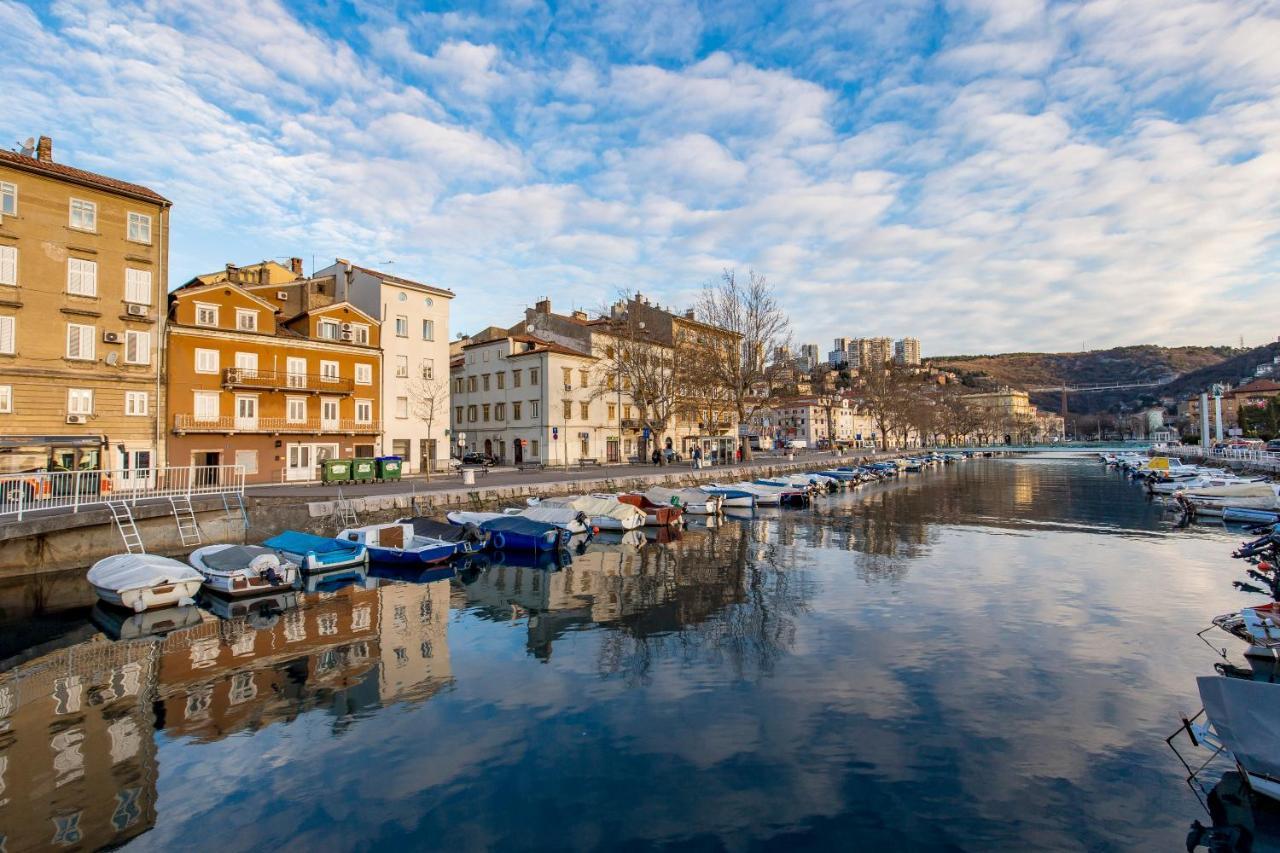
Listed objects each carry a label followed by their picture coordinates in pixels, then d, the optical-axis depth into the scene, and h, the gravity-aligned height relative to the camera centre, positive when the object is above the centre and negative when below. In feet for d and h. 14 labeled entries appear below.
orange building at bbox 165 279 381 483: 106.32 +11.85
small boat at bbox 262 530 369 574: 68.33 -12.04
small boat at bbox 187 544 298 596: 58.70 -11.96
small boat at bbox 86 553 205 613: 53.21 -11.70
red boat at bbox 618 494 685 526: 105.19 -12.58
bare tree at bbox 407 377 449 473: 142.10 +9.92
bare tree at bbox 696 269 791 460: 180.96 +25.73
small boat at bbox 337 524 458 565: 73.67 -12.14
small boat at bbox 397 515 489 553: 77.56 -11.17
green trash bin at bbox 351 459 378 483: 114.97 -4.91
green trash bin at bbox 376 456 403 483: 120.16 -4.73
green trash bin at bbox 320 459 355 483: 110.93 -4.68
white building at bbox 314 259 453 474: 139.03 +21.05
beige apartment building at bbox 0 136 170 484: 89.20 +20.45
